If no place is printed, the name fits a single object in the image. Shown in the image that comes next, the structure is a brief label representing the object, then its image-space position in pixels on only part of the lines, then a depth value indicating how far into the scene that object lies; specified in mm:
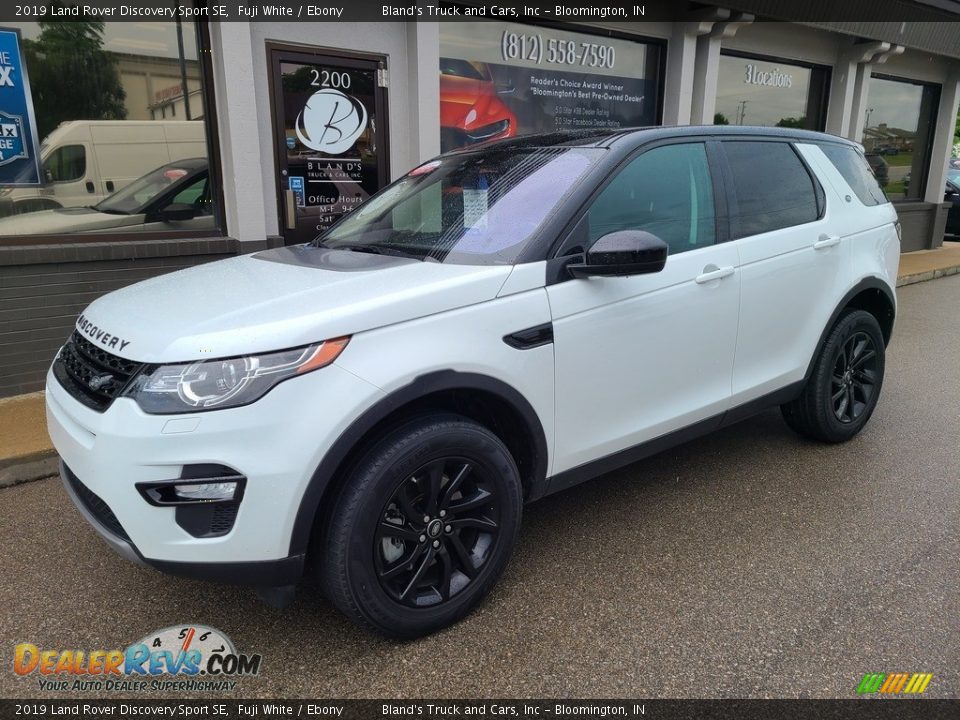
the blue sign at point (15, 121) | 5039
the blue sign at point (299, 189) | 6387
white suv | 2098
